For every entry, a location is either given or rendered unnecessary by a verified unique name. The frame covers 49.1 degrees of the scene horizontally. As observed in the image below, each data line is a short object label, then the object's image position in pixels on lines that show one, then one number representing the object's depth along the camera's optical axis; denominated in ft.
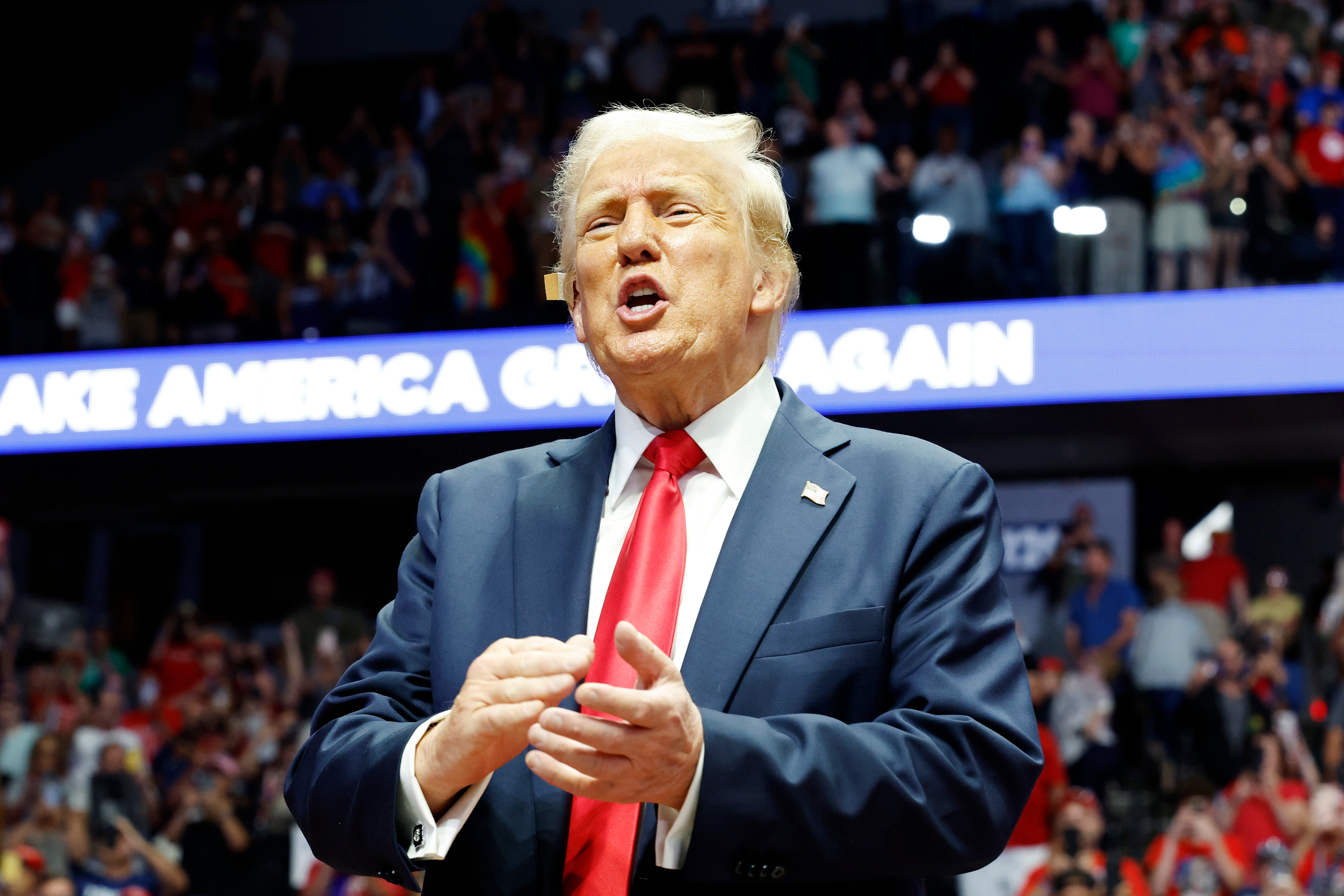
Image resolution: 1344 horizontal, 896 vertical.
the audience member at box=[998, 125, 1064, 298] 27.43
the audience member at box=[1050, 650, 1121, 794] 25.23
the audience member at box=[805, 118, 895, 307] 28.43
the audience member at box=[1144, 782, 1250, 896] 21.88
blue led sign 26.37
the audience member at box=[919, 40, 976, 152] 34.55
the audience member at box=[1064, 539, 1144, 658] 27.91
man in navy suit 4.27
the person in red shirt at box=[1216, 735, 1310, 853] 22.76
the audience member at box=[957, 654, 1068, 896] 23.13
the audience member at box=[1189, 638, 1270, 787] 24.90
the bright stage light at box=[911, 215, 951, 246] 28.60
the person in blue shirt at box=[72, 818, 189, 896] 26.78
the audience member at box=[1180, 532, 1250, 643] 27.71
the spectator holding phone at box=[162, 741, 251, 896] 27.14
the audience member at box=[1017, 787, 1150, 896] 21.71
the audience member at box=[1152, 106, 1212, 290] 26.99
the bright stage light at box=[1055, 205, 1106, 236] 27.55
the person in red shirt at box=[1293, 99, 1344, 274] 28.09
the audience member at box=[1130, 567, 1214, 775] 26.04
